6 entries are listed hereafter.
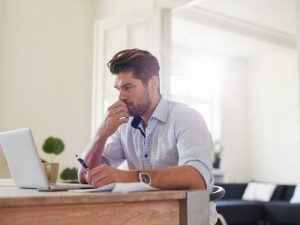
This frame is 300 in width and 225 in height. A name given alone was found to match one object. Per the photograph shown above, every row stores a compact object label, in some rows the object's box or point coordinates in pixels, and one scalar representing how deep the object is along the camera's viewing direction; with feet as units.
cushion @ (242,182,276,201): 20.59
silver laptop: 4.18
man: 4.95
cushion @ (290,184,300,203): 19.18
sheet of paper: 3.72
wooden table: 3.14
